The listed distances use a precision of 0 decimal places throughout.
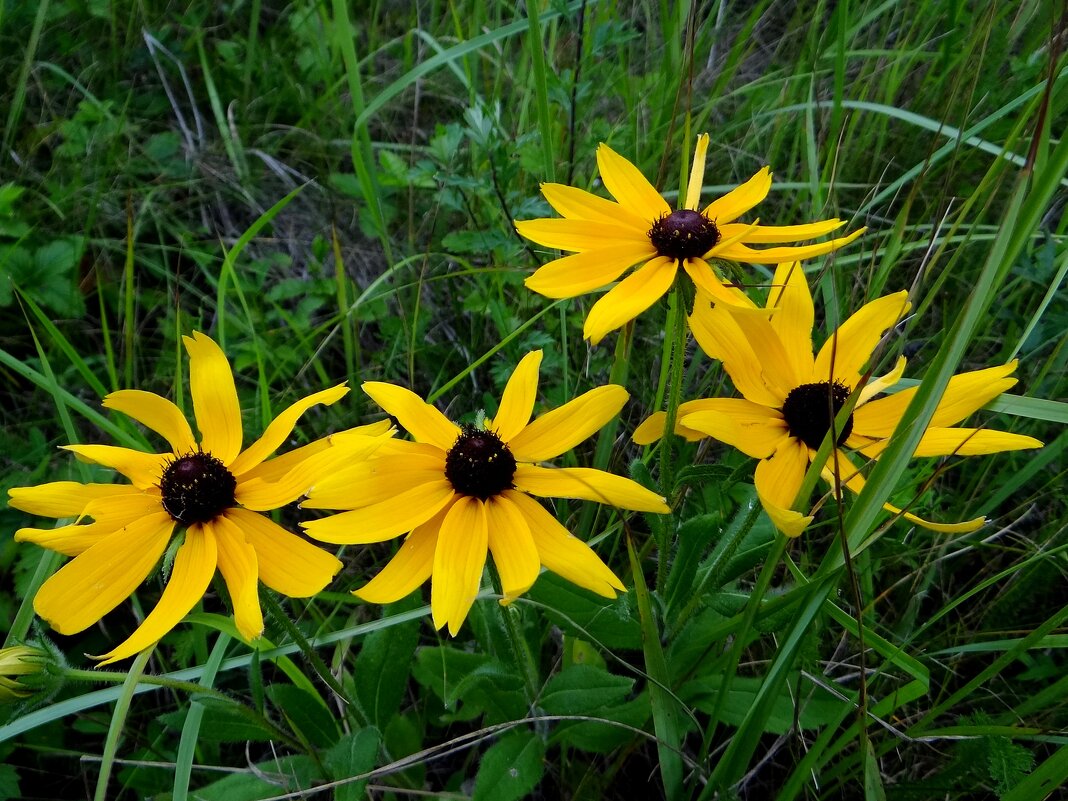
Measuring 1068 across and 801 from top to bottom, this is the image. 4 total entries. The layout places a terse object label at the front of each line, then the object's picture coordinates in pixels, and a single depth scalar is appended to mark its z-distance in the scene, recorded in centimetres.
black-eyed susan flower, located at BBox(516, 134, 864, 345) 19
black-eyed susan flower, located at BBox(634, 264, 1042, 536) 18
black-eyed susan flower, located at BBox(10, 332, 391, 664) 17
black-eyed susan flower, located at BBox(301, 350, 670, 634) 17
